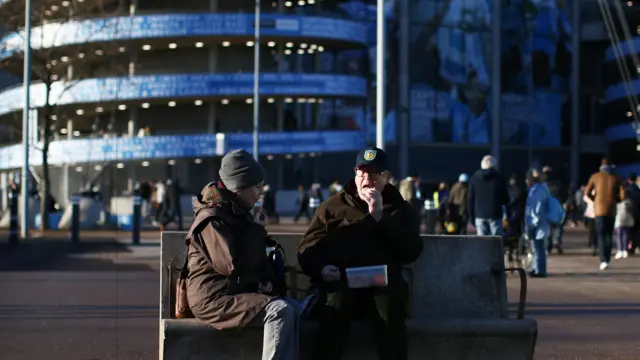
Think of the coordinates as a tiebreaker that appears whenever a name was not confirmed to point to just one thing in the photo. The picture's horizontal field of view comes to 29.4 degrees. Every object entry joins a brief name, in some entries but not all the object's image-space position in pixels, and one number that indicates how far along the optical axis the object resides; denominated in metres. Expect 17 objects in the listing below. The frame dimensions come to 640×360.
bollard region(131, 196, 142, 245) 30.61
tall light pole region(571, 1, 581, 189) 86.31
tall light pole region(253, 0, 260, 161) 47.65
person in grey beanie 6.68
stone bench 6.93
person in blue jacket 18.64
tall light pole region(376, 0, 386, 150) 23.09
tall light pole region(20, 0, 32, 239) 34.41
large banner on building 78.31
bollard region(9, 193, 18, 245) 29.19
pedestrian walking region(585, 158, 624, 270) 20.12
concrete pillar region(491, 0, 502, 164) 82.31
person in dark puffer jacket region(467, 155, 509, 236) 17.73
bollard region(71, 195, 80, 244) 30.67
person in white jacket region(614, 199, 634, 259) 23.61
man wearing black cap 7.05
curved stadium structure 63.19
